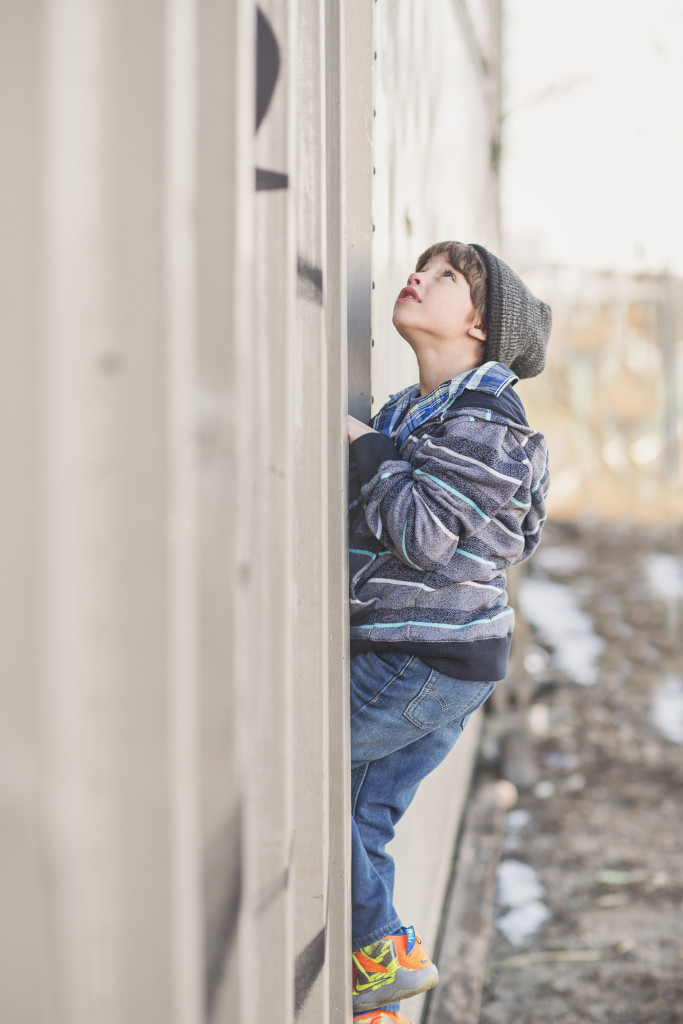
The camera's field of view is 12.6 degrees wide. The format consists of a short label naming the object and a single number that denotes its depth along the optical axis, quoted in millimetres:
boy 4105
